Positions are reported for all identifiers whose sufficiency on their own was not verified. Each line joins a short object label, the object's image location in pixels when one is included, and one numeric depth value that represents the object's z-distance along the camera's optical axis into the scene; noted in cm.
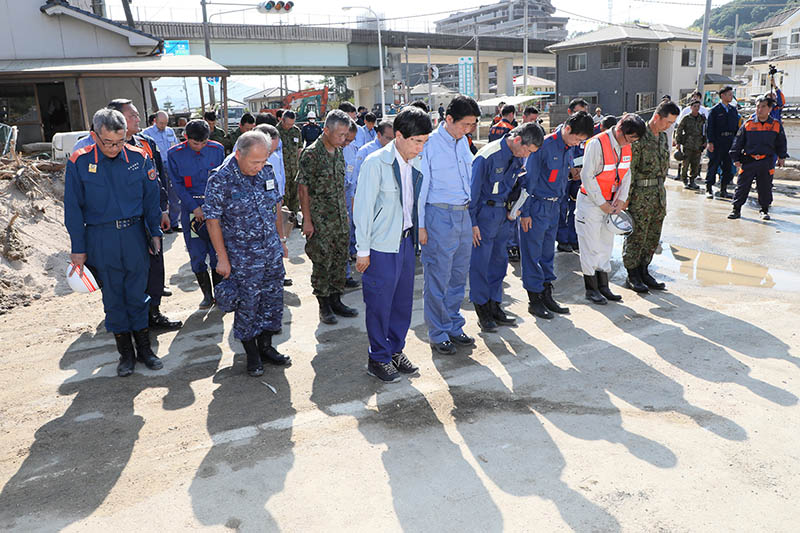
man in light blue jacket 403
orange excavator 3061
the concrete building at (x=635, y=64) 3603
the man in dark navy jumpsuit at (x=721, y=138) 1142
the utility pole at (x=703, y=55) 1881
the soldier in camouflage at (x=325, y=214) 549
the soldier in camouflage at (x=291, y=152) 932
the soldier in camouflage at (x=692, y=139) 1195
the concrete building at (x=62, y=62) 1612
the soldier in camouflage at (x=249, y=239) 410
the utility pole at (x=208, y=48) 2240
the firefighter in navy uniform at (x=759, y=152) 898
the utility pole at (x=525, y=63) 3896
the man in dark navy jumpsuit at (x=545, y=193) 532
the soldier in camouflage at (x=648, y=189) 601
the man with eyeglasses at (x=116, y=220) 417
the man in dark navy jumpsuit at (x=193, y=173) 569
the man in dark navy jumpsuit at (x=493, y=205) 493
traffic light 2011
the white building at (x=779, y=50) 3903
